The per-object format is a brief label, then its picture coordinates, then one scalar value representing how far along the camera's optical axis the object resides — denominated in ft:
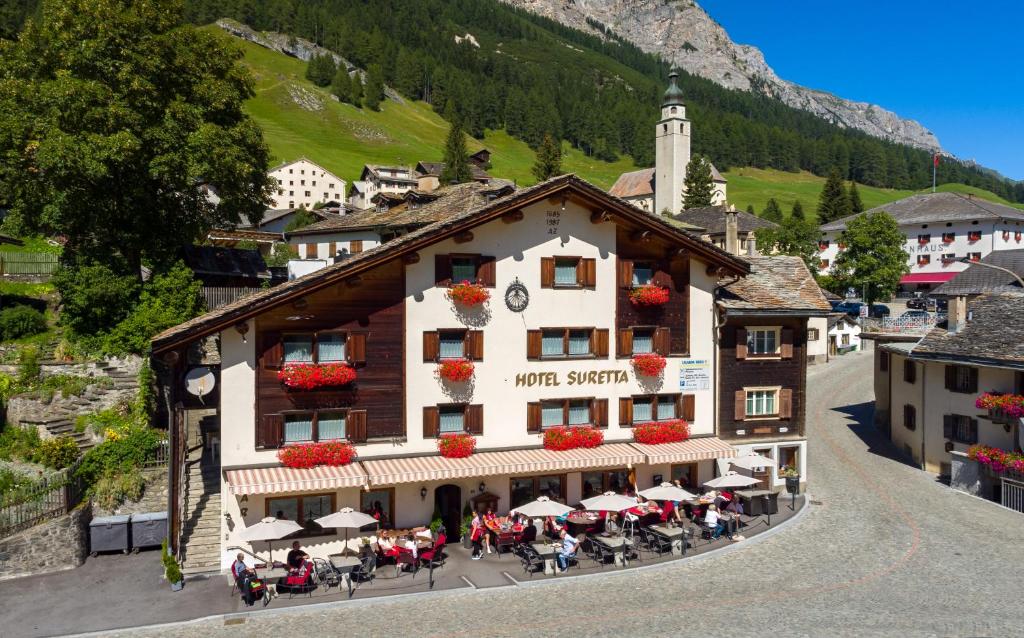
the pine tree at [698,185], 460.55
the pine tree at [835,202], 472.44
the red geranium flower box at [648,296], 102.68
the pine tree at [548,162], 410.72
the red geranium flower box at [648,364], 103.30
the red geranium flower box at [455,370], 93.15
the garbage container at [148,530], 89.20
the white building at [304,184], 482.08
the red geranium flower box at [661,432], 103.14
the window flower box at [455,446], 93.02
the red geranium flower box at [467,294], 93.86
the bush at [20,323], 123.13
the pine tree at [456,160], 467.52
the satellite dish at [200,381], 87.35
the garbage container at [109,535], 87.81
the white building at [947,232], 320.70
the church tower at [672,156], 485.15
